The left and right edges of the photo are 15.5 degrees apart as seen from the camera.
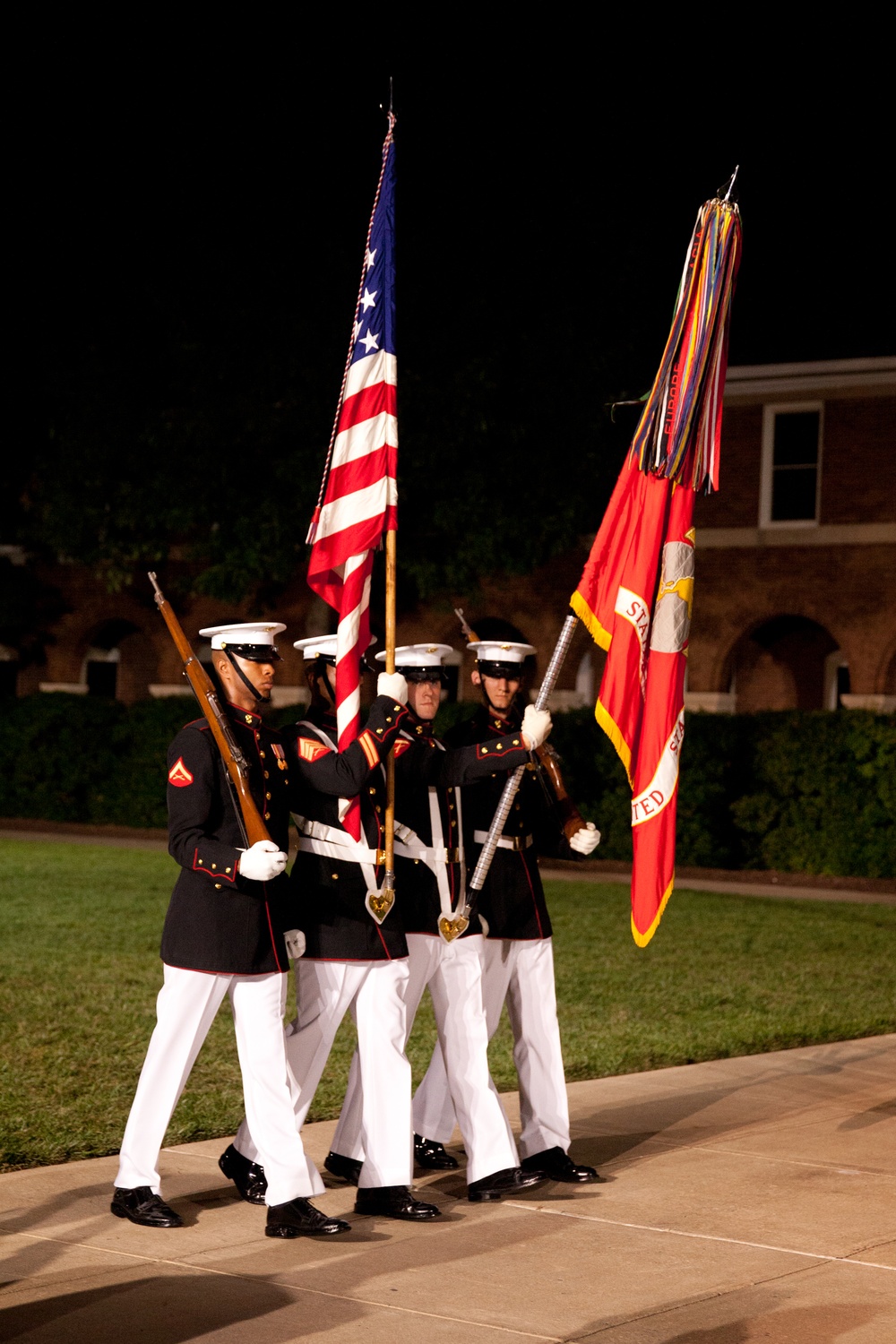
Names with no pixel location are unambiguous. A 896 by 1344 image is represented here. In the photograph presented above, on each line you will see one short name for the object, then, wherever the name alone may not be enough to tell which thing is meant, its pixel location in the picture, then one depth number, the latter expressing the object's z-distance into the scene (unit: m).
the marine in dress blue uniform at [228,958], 11.21
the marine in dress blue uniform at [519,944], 12.92
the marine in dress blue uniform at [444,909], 12.30
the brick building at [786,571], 46.21
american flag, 13.01
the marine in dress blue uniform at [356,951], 11.77
